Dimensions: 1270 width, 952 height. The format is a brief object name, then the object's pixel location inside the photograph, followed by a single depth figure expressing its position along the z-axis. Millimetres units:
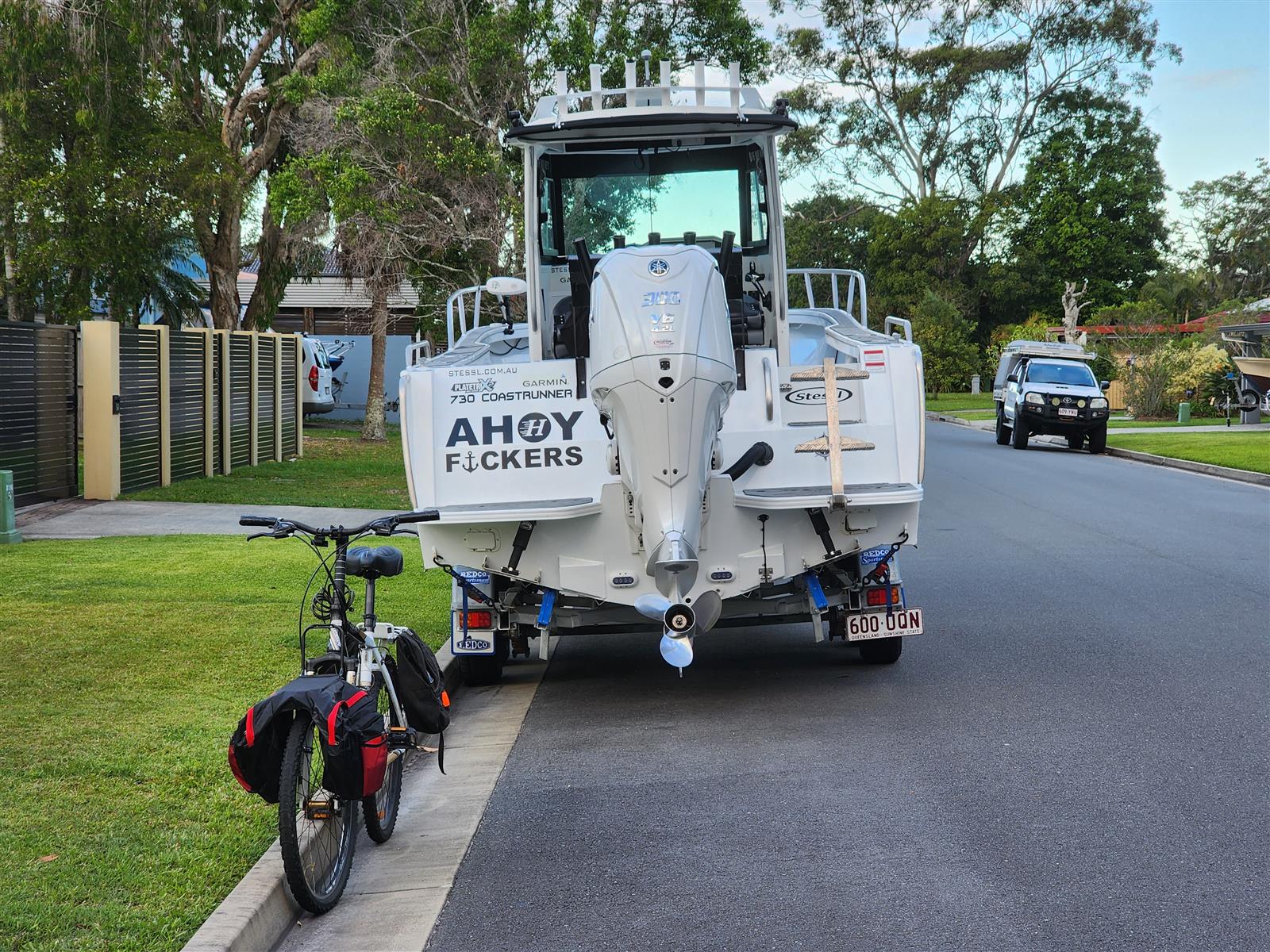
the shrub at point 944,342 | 65812
